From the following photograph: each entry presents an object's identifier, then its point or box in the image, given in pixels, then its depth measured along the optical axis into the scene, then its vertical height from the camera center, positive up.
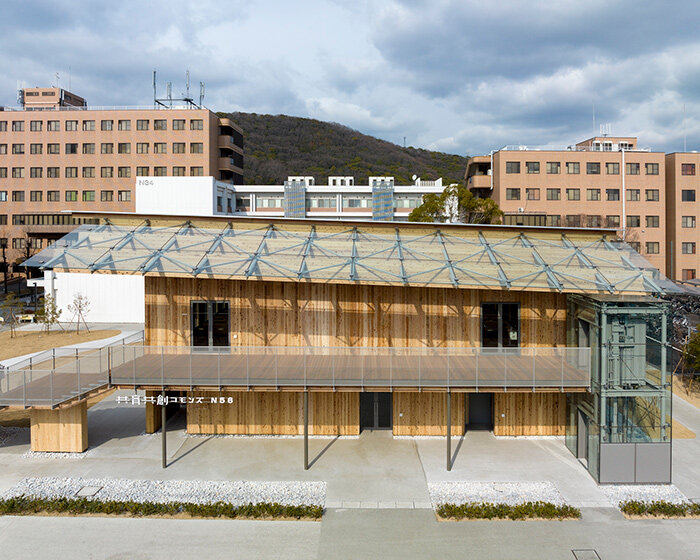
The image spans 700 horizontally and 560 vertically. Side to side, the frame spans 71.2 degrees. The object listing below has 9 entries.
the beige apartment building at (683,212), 51.00 +6.26
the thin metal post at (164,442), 16.55 -5.73
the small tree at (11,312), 39.41 -3.26
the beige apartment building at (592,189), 50.50 +8.63
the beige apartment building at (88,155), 60.69 +14.75
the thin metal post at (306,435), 16.44 -5.45
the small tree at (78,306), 41.33 -2.90
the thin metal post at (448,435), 16.34 -5.44
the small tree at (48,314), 38.66 -3.27
